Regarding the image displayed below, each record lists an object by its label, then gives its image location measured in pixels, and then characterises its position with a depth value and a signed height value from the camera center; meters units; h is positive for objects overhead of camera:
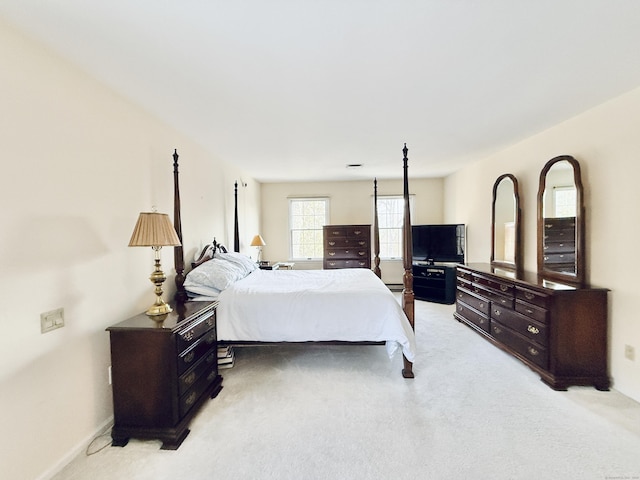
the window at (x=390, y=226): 6.31 +0.19
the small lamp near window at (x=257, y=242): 5.04 -0.11
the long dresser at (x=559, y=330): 2.42 -0.89
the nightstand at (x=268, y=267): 5.00 -0.57
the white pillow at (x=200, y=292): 2.71 -0.53
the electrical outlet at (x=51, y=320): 1.58 -0.47
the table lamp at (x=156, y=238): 1.94 -0.01
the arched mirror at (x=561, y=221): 2.64 +0.11
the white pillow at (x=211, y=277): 2.75 -0.40
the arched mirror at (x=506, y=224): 3.55 +0.12
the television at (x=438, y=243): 5.08 -0.18
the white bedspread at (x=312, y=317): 2.63 -0.77
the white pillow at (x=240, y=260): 3.50 -0.31
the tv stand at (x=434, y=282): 5.07 -0.90
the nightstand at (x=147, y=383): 1.84 -0.96
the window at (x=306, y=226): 6.41 +0.21
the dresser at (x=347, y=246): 5.82 -0.23
